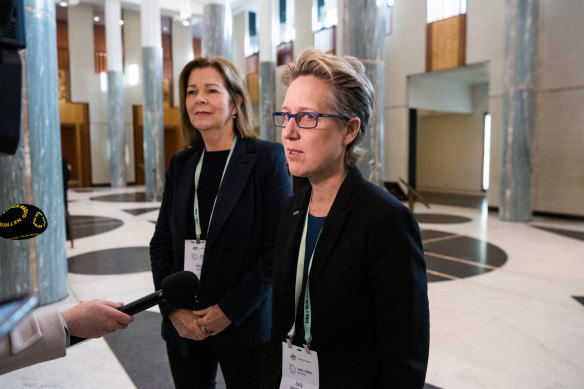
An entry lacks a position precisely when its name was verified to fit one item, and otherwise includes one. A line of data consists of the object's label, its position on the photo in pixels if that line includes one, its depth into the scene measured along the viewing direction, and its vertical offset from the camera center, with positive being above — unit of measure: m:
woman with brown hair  1.87 -0.37
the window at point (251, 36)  21.05 +5.32
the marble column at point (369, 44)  6.25 +1.47
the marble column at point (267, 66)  16.55 +3.09
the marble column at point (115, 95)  18.91 +2.32
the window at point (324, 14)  16.28 +5.00
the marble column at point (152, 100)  15.44 +1.68
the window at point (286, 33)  18.34 +4.83
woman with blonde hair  1.24 -0.35
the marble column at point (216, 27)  12.27 +3.35
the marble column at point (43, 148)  4.23 -0.01
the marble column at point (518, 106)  9.66 +0.89
